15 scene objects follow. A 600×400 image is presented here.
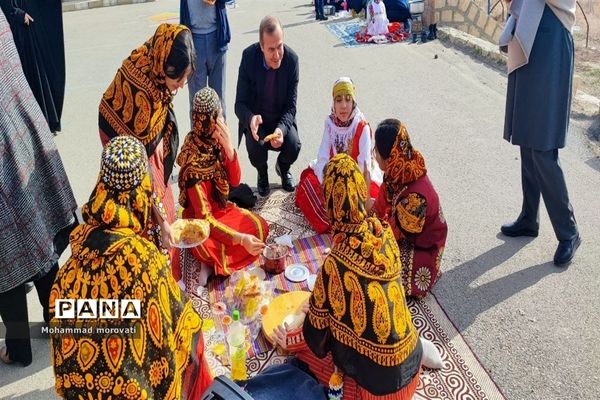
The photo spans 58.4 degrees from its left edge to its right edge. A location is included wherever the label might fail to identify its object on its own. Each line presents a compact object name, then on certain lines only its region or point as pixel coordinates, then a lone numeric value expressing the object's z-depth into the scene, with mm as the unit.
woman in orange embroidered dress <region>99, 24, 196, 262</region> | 3283
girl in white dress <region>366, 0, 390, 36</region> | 10828
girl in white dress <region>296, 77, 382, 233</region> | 4387
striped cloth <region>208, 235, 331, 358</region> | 3296
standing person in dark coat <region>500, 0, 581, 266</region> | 3508
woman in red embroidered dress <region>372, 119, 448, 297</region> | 3379
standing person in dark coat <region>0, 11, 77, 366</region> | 2744
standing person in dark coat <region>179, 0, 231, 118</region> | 5547
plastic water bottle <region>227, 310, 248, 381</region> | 2979
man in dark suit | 4828
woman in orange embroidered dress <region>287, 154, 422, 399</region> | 2367
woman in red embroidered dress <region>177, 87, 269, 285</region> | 3777
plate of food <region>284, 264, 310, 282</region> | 3808
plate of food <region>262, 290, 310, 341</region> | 3160
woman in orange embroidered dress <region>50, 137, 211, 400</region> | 2082
